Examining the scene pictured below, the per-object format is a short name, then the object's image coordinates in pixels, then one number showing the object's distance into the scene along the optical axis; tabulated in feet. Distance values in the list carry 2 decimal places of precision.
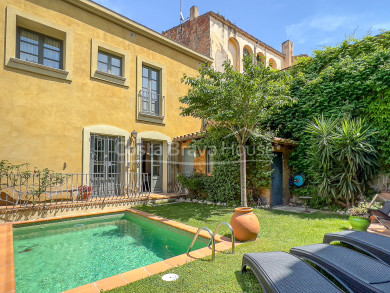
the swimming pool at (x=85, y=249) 13.85
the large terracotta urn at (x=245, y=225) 16.50
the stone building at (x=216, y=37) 55.52
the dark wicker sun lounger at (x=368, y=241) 11.61
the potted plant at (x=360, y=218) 18.19
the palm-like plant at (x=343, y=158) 26.55
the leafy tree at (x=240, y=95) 25.05
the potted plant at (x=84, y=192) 29.45
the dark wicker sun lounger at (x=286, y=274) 8.08
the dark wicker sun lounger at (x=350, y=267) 8.50
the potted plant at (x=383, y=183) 27.02
